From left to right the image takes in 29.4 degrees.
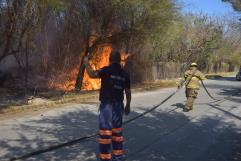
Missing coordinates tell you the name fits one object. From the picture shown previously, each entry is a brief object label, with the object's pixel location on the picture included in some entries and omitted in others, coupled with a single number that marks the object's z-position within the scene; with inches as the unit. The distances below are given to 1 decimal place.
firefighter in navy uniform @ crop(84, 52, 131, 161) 287.0
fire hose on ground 318.0
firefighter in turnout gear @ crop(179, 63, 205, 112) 626.8
